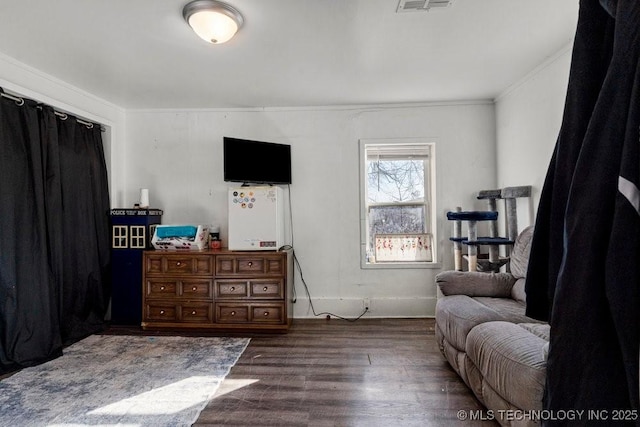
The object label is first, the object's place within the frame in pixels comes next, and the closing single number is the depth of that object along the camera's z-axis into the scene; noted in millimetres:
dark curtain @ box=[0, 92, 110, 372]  2373
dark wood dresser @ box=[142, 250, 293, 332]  3074
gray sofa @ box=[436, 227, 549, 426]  1389
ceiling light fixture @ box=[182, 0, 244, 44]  1786
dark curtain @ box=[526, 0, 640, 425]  568
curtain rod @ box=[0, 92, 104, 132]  2408
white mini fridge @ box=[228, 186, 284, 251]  3129
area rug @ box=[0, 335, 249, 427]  1788
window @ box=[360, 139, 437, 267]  3652
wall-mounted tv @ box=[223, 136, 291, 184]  3236
